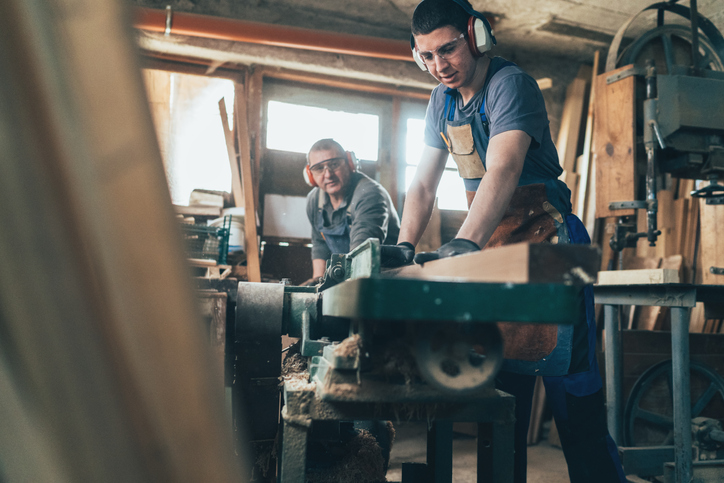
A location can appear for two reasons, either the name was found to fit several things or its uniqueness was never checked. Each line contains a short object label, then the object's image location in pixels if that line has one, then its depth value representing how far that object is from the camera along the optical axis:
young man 1.34
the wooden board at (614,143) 2.94
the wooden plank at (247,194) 3.93
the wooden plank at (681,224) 4.16
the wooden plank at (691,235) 4.13
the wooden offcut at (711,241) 3.75
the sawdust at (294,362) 1.46
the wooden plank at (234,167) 4.10
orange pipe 3.74
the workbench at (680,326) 2.12
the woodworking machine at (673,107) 2.72
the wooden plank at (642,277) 2.43
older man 2.96
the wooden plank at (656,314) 3.82
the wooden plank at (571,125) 4.67
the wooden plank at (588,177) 4.40
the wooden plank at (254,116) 4.31
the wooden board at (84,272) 0.35
